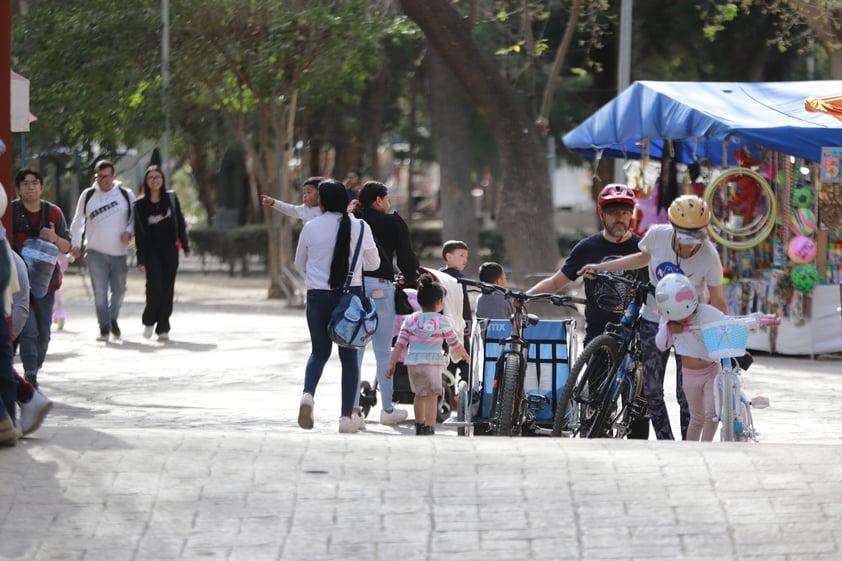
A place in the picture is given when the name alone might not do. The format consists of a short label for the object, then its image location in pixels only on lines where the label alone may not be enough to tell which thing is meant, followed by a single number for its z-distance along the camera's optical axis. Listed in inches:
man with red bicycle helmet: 698.8
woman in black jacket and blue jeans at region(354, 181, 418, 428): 788.6
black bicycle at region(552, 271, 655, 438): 650.2
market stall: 1184.2
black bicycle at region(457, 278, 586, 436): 662.5
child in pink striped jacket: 720.3
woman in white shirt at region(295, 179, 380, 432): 732.0
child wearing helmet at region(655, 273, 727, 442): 617.3
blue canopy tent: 1115.3
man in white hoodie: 1211.2
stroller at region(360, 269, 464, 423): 812.6
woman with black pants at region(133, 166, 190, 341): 1236.5
